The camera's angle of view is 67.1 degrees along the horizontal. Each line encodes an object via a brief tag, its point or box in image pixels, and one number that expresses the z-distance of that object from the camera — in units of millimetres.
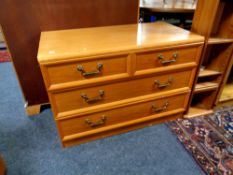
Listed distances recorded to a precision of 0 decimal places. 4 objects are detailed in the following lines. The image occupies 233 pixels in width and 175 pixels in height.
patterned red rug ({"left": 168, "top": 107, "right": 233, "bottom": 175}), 1216
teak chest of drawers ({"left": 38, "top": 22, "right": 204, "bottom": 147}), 1042
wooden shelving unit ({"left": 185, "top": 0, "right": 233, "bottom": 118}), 1217
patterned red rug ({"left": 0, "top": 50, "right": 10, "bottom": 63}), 2614
